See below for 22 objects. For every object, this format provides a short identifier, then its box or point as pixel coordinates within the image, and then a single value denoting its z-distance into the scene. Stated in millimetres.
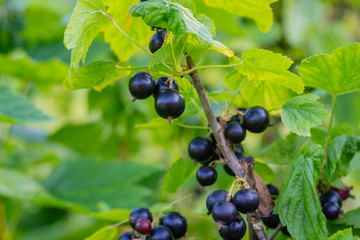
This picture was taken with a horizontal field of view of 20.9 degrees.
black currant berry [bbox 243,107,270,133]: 372
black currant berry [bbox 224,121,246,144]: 369
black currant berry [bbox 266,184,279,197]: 391
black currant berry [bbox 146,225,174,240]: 376
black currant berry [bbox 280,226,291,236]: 384
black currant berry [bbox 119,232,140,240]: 385
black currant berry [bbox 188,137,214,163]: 377
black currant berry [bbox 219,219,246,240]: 356
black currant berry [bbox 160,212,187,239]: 388
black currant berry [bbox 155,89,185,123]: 352
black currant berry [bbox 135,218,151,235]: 378
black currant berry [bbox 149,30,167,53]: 366
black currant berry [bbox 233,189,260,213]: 349
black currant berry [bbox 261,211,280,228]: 382
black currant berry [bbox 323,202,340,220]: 381
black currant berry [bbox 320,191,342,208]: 384
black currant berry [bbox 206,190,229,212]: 354
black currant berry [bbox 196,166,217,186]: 375
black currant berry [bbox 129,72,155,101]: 358
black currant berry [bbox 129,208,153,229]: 385
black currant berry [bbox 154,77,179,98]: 364
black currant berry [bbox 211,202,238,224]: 347
